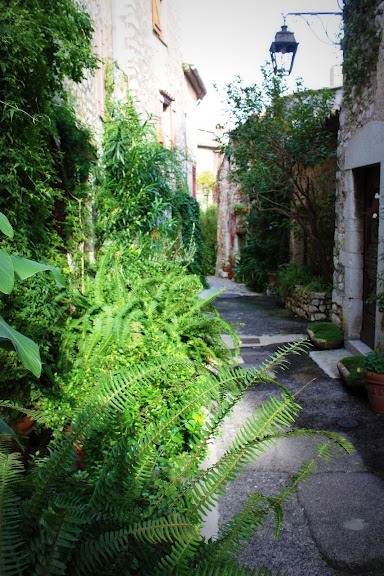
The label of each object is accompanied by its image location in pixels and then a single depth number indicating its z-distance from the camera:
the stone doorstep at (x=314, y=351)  5.78
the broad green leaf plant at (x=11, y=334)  1.36
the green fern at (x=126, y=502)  1.15
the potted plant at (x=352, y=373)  4.84
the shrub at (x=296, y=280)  9.10
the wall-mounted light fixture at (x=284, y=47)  7.51
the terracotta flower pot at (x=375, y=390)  4.40
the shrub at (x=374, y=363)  4.47
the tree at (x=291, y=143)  8.59
